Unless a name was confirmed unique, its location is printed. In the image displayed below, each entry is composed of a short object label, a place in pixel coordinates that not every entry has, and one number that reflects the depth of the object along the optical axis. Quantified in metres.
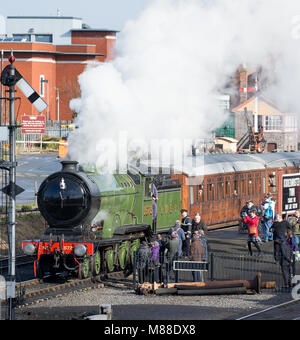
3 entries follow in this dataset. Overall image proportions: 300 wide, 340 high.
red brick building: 69.56
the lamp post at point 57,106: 67.97
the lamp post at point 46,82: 69.94
